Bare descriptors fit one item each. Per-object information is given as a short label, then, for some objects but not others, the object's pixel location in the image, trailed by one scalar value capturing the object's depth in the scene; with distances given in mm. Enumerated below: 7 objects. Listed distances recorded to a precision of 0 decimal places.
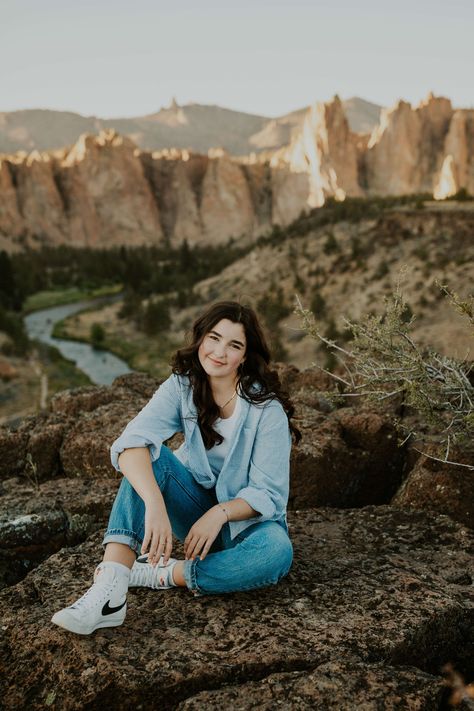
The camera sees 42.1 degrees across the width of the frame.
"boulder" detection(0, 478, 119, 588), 3180
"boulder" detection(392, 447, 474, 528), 3328
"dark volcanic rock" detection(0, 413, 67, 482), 4285
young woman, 2324
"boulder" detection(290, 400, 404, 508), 3729
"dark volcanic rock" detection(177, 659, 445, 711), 1855
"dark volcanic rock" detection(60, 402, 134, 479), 4094
